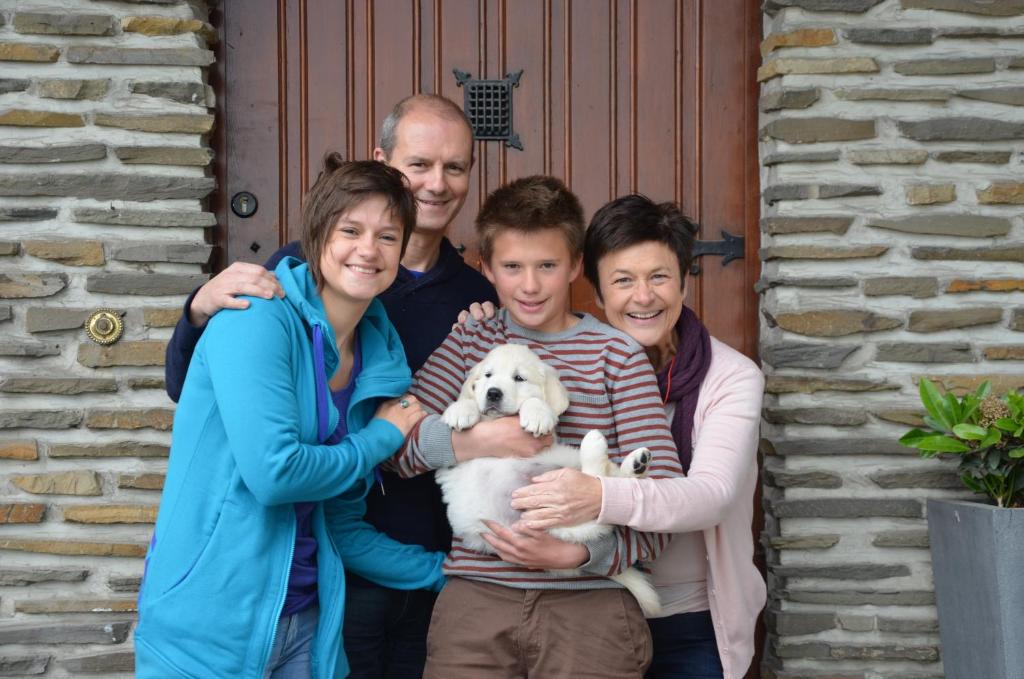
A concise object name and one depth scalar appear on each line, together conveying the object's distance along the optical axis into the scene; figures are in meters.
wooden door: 3.44
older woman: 2.19
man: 2.52
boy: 2.23
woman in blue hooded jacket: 2.01
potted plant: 2.68
